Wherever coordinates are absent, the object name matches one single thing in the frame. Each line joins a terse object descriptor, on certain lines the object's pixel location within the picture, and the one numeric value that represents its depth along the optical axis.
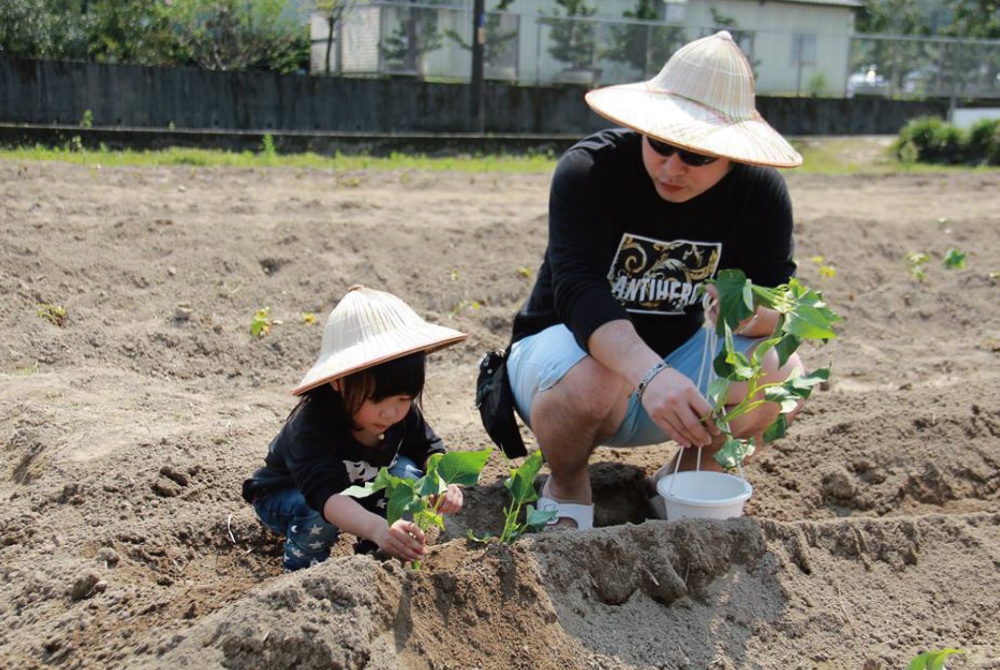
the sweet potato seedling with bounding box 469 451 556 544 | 2.69
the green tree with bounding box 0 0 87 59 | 14.04
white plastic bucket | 2.90
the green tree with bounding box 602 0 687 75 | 19.38
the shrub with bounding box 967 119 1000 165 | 15.27
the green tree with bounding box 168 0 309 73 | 15.86
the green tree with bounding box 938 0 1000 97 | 21.75
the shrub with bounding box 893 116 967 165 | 15.65
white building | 17.72
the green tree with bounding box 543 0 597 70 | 18.80
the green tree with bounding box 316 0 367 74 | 16.89
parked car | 22.42
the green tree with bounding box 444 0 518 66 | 17.97
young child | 2.72
